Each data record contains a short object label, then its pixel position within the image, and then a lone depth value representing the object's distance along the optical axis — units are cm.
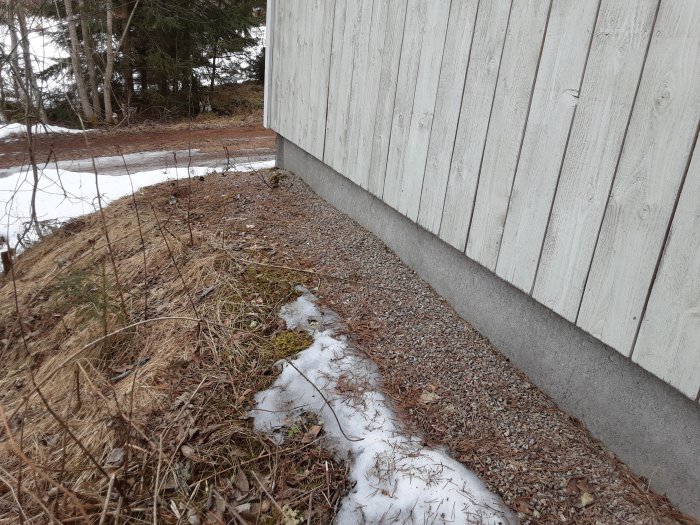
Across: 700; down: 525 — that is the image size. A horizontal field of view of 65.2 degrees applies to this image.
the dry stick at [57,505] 168
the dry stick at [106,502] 165
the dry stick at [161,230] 273
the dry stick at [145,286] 300
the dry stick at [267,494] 184
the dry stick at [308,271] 313
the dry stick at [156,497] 174
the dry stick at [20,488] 153
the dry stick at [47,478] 145
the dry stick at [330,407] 210
